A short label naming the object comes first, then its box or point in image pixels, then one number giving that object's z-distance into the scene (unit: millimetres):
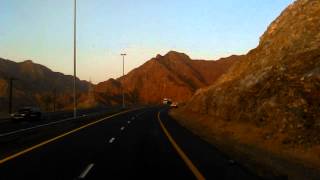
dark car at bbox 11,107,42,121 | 25341
